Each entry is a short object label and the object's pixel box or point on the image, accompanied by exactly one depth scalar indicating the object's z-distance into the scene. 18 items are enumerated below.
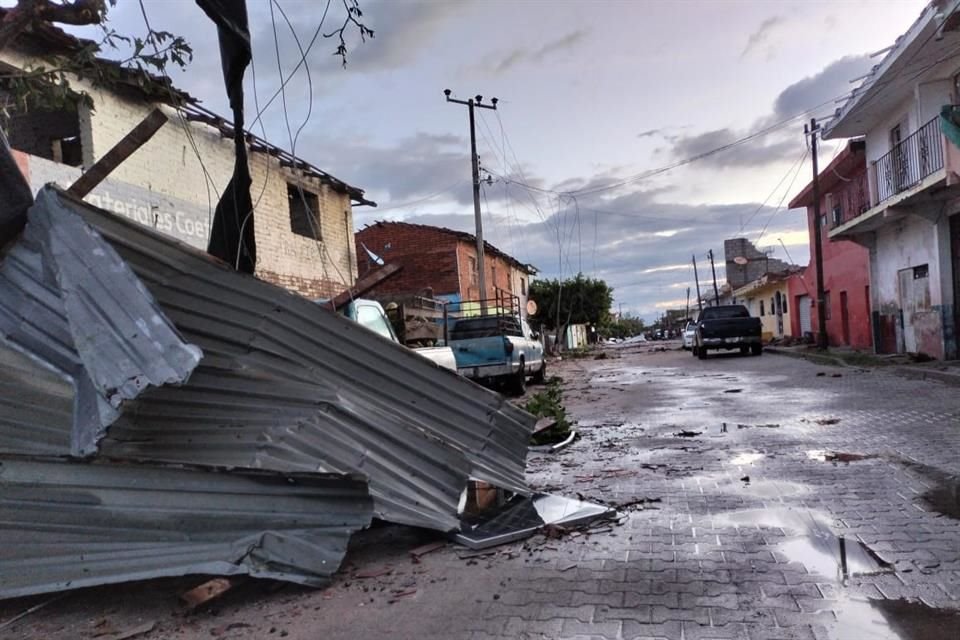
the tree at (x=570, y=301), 49.41
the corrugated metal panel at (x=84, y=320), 3.44
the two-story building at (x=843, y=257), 24.02
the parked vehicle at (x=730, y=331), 26.06
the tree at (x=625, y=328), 106.06
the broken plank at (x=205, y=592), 3.46
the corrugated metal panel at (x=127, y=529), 3.58
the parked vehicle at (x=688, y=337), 38.64
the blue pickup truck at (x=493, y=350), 15.16
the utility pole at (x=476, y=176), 23.55
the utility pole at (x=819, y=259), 25.10
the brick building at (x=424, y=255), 32.81
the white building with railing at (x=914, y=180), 15.21
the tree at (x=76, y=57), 5.03
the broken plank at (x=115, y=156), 4.89
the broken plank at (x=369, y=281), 6.56
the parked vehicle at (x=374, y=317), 9.28
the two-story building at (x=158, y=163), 9.40
